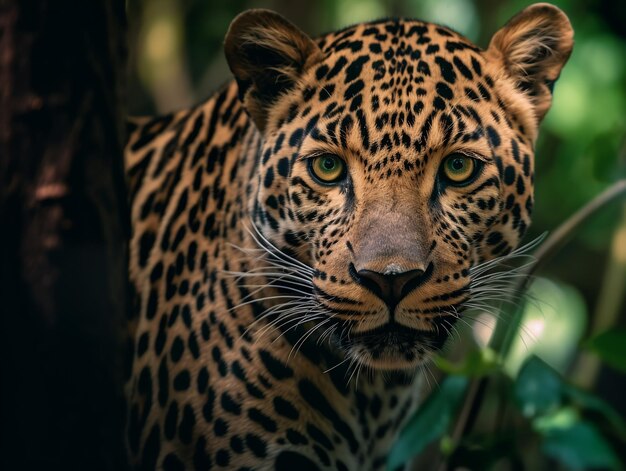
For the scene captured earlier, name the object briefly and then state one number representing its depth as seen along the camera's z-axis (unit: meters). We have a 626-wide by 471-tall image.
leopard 7.12
